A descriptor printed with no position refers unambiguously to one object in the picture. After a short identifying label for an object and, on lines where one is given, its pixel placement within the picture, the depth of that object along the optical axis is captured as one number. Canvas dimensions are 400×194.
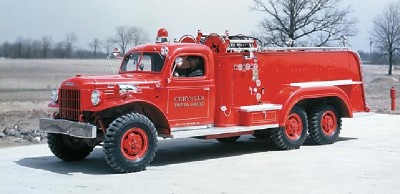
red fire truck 10.37
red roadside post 23.06
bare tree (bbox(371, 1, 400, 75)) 71.56
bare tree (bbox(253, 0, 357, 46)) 42.84
